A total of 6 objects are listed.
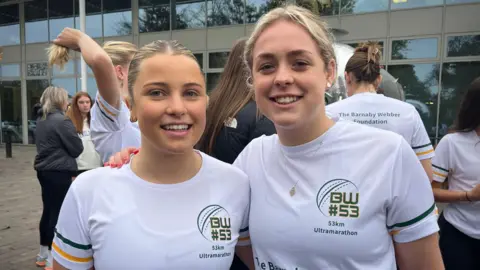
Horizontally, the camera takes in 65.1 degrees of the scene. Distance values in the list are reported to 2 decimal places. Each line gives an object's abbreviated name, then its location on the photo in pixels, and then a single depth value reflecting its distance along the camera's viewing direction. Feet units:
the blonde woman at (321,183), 4.59
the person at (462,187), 8.38
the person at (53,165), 14.64
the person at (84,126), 15.53
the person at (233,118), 7.51
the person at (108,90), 6.71
